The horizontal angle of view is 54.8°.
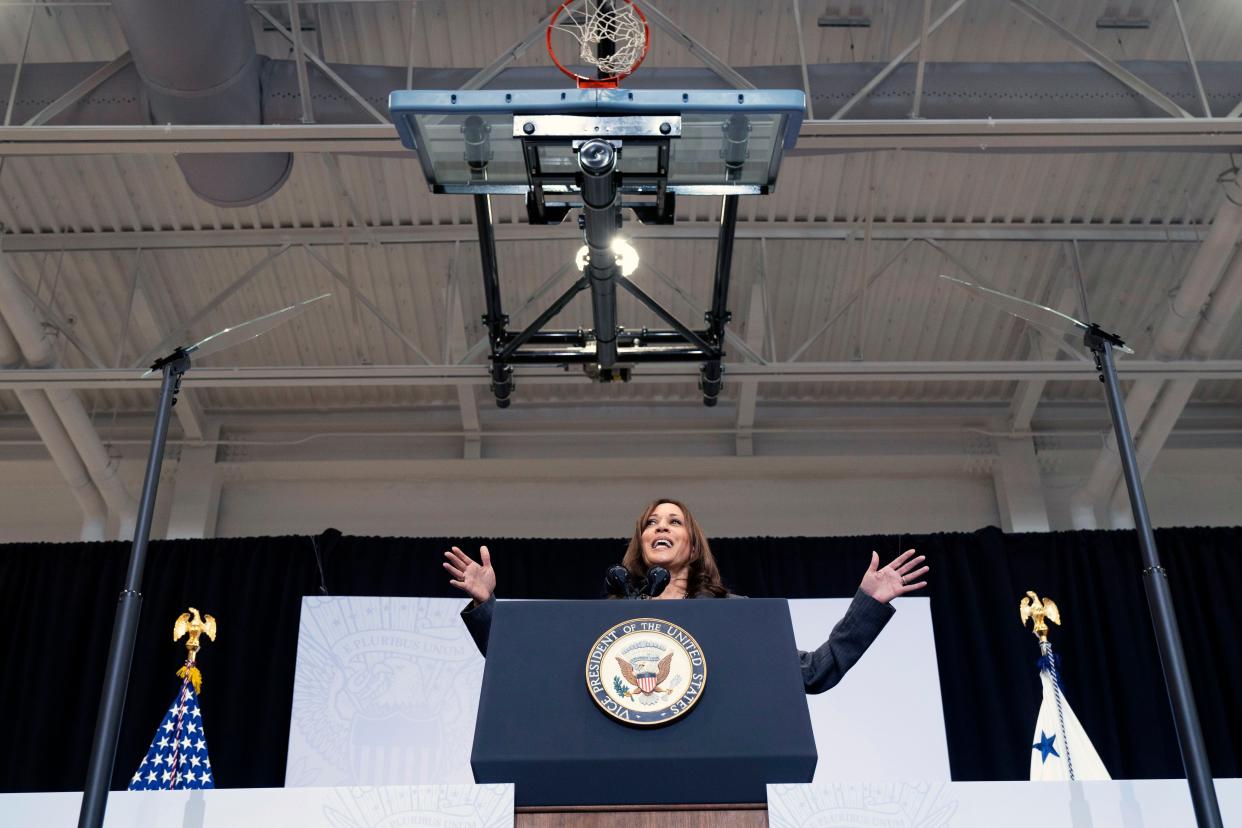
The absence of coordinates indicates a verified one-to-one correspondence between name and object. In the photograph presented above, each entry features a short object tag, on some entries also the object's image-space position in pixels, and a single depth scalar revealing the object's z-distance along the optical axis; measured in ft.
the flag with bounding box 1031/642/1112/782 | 15.15
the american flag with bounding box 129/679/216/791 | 15.62
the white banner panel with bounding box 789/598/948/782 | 21.68
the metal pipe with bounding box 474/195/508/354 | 15.41
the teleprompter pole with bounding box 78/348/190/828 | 6.24
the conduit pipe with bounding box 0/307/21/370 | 20.92
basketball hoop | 11.93
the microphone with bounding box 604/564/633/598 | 7.90
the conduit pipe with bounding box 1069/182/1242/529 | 18.94
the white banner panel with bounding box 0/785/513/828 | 5.04
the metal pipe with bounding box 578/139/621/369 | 10.61
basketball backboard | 10.11
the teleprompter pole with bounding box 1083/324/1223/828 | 5.74
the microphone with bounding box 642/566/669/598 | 7.94
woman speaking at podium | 7.57
